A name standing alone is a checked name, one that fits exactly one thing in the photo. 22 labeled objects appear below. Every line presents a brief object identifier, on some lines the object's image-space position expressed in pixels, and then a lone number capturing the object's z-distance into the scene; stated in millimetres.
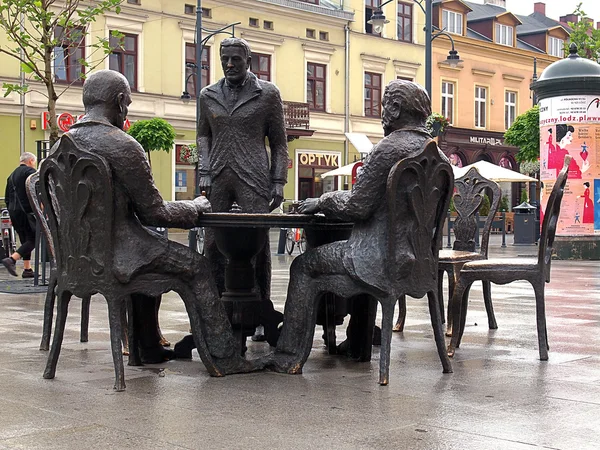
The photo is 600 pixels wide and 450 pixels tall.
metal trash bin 28703
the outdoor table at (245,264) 6852
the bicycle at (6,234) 18391
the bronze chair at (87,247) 5602
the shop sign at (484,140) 48656
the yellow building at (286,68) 34438
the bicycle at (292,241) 22906
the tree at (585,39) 32000
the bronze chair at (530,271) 6766
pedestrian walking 14297
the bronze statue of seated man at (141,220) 5656
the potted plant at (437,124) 24986
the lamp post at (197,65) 21344
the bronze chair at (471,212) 8469
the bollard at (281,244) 22556
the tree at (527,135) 36594
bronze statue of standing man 7305
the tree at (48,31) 13062
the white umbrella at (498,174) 27469
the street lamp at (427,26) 22797
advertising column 18500
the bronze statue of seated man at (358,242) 5902
